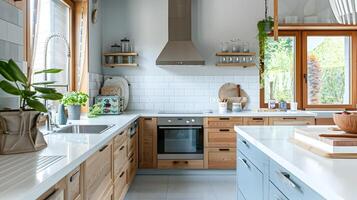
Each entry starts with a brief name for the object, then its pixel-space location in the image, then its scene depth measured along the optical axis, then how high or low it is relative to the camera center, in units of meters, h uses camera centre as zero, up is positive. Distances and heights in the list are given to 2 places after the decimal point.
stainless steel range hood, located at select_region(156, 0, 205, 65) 4.84 +1.09
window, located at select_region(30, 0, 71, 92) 2.99 +0.72
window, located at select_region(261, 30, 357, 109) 5.28 +0.51
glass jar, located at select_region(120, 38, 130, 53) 5.06 +0.87
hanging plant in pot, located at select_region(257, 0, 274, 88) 4.89 +1.04
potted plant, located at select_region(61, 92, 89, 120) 3.43 -0.01
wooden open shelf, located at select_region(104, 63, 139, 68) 4.98 +0.57
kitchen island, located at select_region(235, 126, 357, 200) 1.11 -0.27
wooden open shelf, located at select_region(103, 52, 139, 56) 4.96 +0.73
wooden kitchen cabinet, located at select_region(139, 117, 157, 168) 4.54 -0.55
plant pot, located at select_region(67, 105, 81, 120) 3.48 -0.10
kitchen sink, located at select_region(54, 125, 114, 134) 3.09 -0.25
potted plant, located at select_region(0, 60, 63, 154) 1.69 -0.08
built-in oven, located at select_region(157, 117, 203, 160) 4.54 -0.54
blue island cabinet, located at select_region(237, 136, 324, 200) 1.37 -0.41
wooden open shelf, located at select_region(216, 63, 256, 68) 5.01 +0.58
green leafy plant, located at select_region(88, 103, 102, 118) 4.00 -0.11
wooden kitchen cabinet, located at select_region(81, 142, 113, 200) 1.96 -0.50
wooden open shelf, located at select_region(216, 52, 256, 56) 4.96 +0.74
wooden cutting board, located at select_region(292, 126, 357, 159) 1.49 -0.20
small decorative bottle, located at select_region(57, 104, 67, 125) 3.09 -0.13
